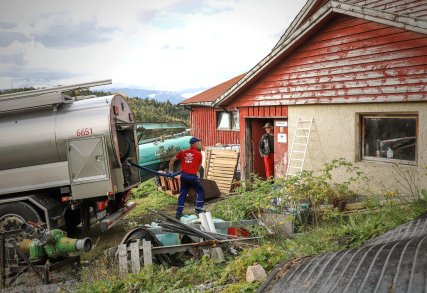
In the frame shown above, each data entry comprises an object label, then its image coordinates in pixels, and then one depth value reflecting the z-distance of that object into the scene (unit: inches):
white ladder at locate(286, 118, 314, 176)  386.9
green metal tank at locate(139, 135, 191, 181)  557.9
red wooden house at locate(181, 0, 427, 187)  293.9
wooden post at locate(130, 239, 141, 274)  213.6
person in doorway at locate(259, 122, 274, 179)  450.9
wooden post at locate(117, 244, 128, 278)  213.2
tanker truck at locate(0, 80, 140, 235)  287.1
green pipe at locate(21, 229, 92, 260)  228.1
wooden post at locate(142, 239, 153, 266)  219.9
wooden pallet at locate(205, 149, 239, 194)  494.3
